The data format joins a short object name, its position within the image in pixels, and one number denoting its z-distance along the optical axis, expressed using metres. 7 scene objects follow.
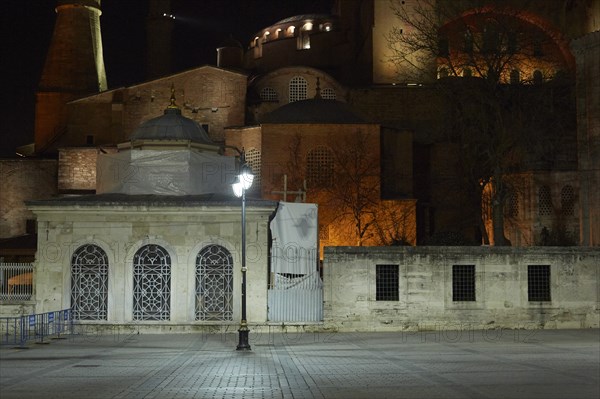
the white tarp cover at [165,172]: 25.48
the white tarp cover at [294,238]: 23.19
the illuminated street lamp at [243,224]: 17.97
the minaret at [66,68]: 50.62
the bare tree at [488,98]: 29.11
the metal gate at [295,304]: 22.36
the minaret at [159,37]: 54.28
